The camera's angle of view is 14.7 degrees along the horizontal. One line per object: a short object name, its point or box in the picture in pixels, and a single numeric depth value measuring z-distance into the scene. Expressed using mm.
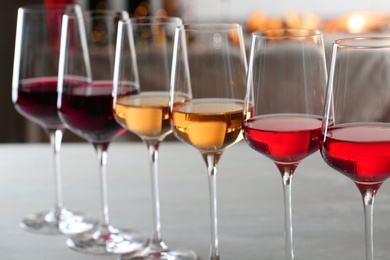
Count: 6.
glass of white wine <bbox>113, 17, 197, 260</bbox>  1330
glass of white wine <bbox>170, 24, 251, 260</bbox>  1265
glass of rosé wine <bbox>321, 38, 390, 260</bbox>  1147
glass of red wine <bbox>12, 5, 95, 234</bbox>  1456
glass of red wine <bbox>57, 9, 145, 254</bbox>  1381
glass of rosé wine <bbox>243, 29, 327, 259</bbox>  1213
